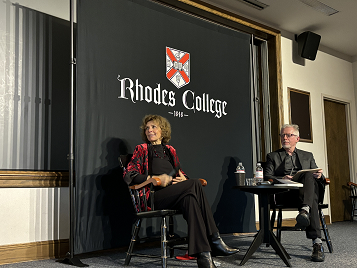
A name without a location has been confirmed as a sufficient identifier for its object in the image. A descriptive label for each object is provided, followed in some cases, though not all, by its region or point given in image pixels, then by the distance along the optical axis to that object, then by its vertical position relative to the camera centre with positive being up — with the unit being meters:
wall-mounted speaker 5.77 +1.82
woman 2.56 -0.15
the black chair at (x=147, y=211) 2.63 -0.31
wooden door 6.45 +0.09
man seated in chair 2.96 -0.11
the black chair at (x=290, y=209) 3.28 -0.42
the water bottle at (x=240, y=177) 3.19 -0.10
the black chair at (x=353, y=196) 6.47 -0.56
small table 2.85 -0.44
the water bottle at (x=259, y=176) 3.29 -0.09
